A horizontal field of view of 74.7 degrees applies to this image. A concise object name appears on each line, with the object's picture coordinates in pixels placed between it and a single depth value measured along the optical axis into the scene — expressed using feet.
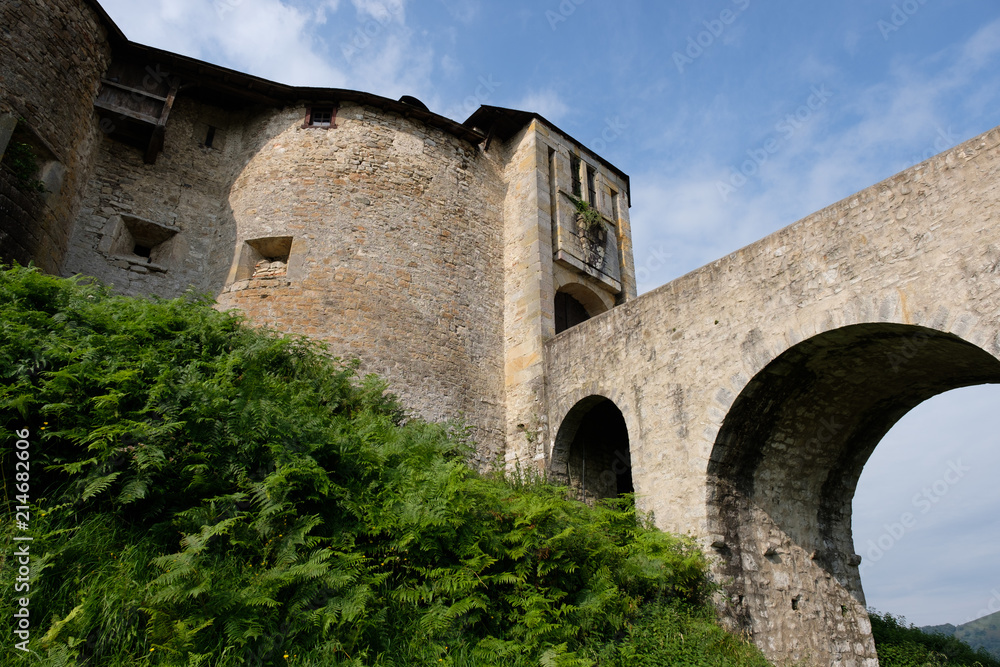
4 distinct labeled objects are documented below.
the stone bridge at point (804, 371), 23.57
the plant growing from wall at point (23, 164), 31.71
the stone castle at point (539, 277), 26.23
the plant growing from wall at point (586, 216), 48.93
